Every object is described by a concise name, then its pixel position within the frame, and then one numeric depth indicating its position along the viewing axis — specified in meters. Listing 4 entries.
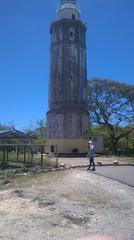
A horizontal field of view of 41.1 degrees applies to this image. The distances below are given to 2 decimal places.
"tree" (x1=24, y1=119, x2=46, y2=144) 33.55
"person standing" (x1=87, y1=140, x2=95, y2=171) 10.03
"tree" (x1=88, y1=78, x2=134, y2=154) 22.55
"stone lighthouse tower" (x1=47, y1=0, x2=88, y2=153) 20.36
